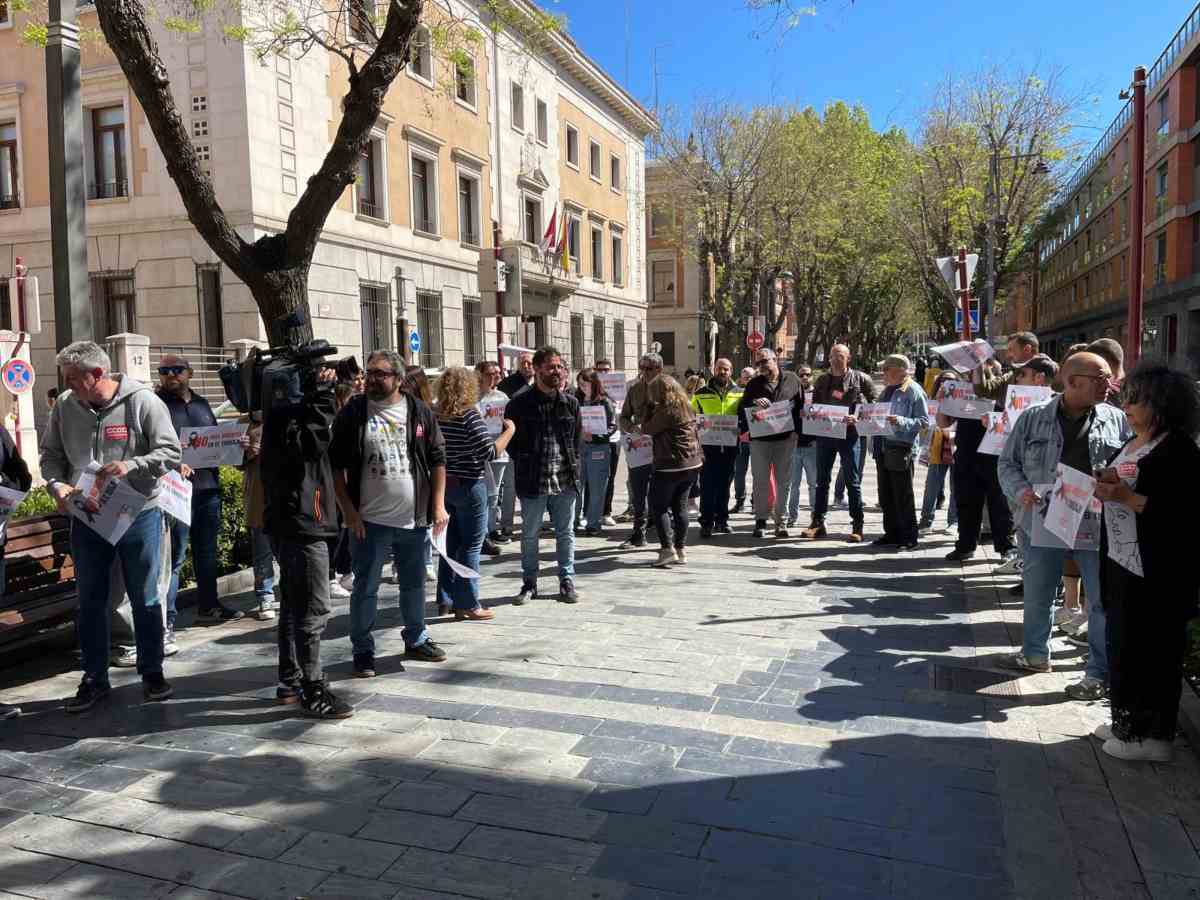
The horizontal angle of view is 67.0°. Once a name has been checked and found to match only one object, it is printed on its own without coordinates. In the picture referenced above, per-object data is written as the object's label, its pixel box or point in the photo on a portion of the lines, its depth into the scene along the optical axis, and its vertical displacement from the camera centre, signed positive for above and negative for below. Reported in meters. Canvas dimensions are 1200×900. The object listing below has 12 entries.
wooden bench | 5.30 -1.05
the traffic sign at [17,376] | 12.95 +0.64
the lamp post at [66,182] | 6.77 +1.77
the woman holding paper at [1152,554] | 3.88 -0.68
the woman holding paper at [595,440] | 9.62 -0.34
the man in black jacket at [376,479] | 5.26 -0.39
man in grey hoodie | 4.77 -0.27
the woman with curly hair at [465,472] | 6.48 -0.44
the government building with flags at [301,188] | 18.77 +5.51
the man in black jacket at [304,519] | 4.65 -0.55
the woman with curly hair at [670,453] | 8.10 -0.41
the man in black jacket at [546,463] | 6.96 -0.42
